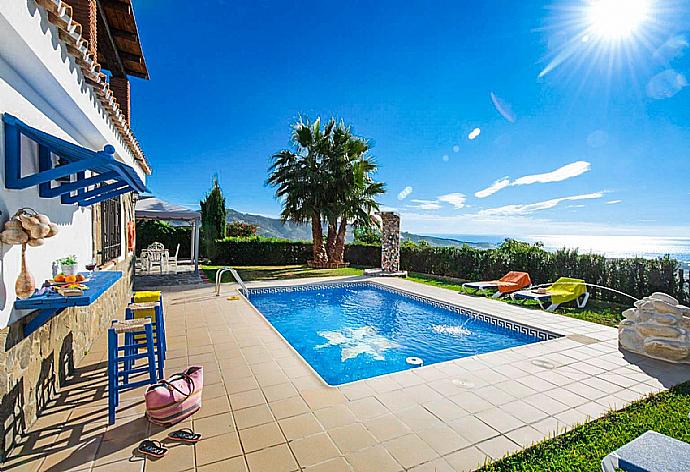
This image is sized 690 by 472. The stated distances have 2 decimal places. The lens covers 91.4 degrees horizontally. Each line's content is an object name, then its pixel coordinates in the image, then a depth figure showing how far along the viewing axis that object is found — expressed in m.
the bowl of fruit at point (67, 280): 3.47
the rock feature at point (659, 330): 5.18
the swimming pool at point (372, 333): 6.34
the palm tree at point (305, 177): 18.09
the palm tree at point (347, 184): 18.22
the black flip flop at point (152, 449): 2.88
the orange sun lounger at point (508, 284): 10.66
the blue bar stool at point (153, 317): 4.40
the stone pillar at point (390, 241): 16.56
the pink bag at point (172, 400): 3.28
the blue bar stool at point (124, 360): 3.42
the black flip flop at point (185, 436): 3.07
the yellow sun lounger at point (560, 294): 8.91
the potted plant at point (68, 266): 3.77
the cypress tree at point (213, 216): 19.78
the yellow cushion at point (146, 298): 5.84
